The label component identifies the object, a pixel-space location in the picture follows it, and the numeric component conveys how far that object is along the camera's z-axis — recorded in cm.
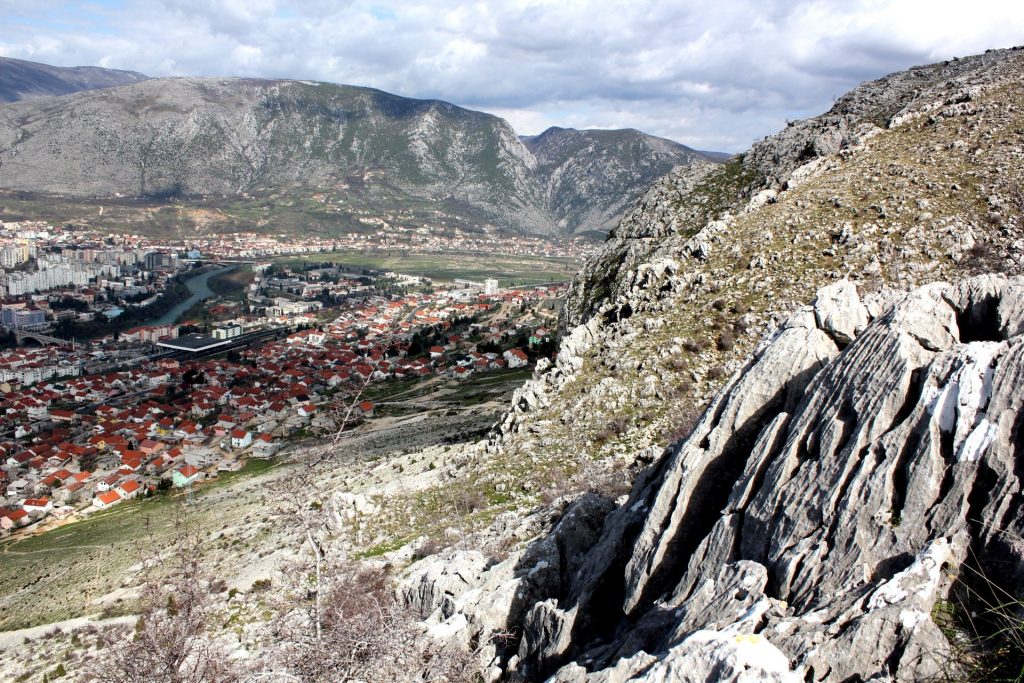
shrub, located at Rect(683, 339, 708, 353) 2073
